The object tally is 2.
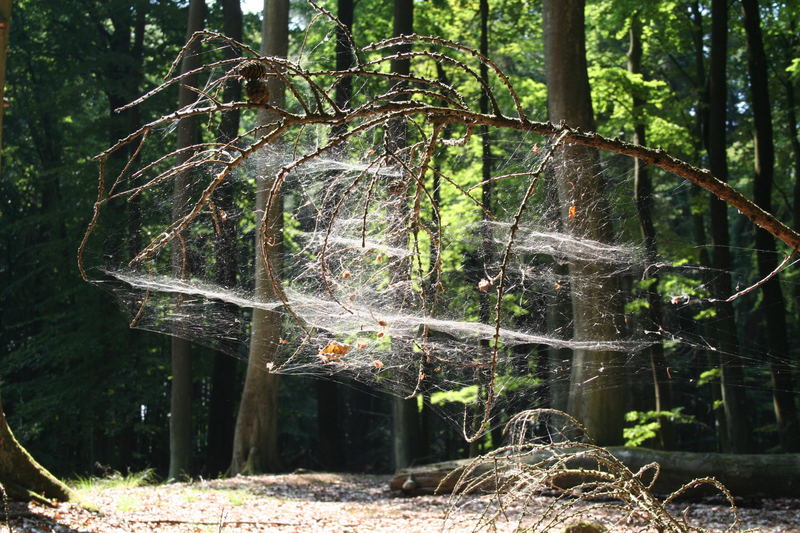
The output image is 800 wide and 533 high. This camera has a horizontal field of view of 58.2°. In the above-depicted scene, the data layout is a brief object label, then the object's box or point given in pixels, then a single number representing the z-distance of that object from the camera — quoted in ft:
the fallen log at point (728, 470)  22.39
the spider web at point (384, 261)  8.48
